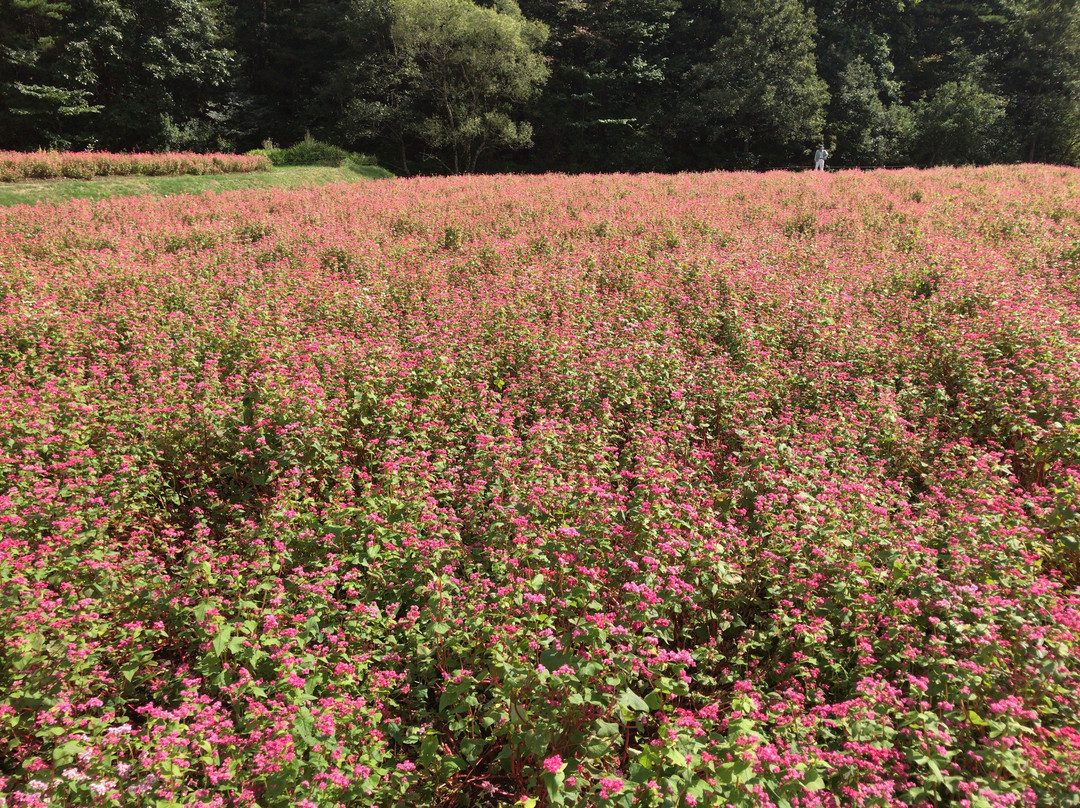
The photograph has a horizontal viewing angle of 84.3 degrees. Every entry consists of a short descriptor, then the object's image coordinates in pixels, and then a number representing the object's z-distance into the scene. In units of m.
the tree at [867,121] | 39.56
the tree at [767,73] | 36.53
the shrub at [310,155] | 30.61
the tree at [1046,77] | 39.25
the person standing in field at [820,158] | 25.09
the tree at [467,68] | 33.00
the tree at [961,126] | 37.53
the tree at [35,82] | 32.28
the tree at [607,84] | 42.50
